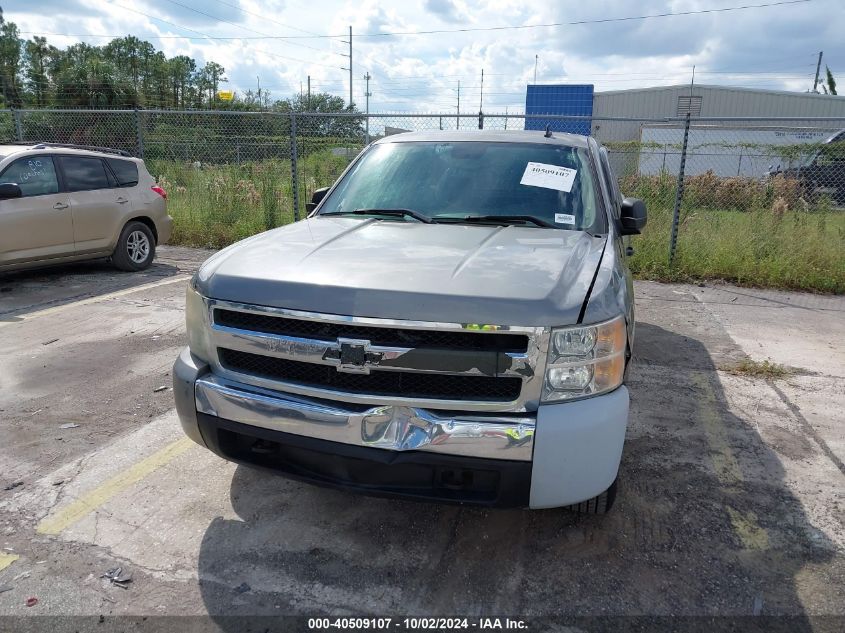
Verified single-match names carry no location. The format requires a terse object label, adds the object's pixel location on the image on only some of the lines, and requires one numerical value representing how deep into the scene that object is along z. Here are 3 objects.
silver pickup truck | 2.38
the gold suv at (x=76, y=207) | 7.42
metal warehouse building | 25.94
